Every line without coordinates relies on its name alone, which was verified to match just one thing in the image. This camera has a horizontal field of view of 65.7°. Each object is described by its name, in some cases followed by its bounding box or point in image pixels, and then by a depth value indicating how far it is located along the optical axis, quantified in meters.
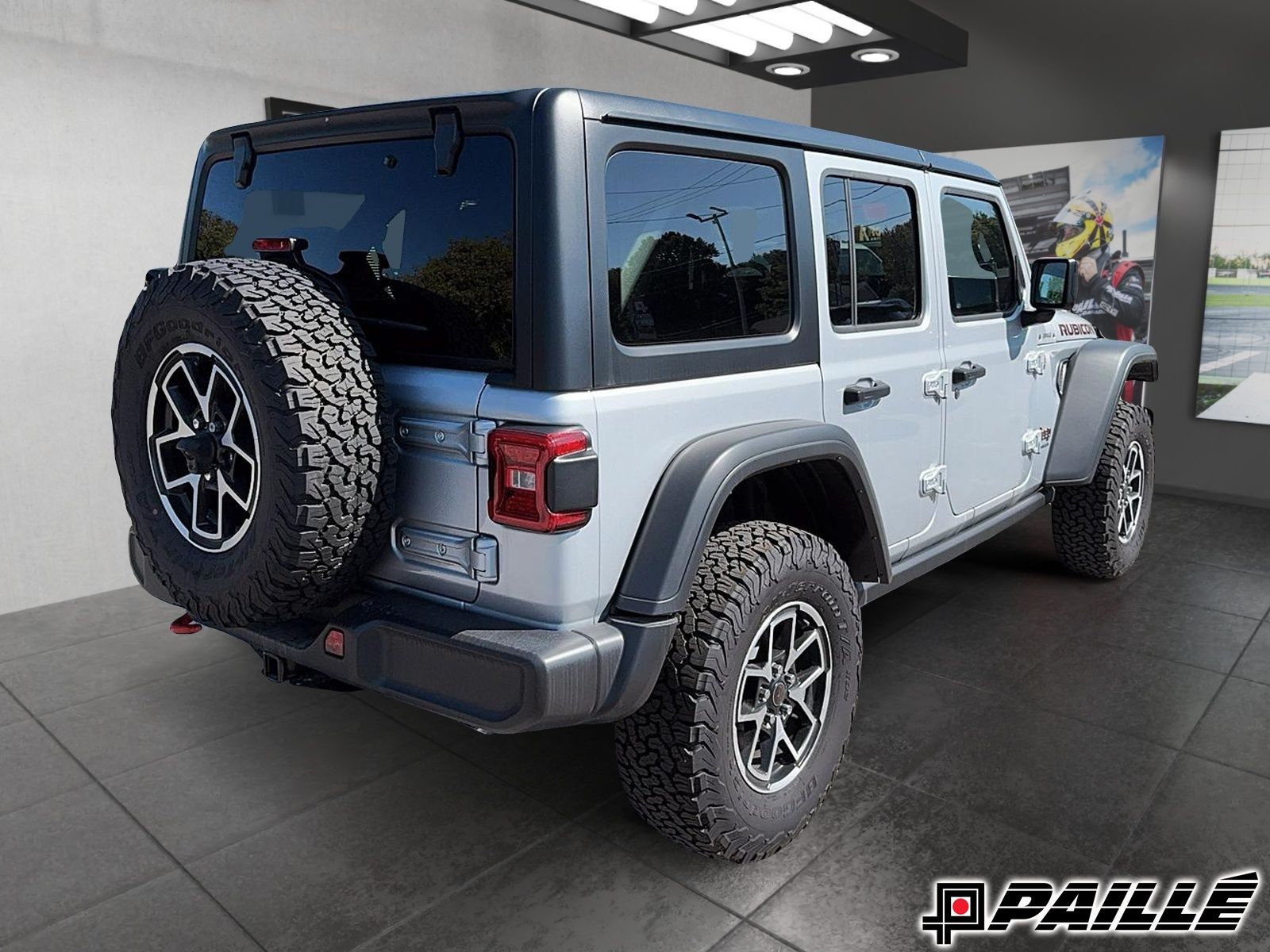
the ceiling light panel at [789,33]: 4.82
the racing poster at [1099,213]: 6.08
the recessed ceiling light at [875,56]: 5.55
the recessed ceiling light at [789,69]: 5.84
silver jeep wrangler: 1.89
